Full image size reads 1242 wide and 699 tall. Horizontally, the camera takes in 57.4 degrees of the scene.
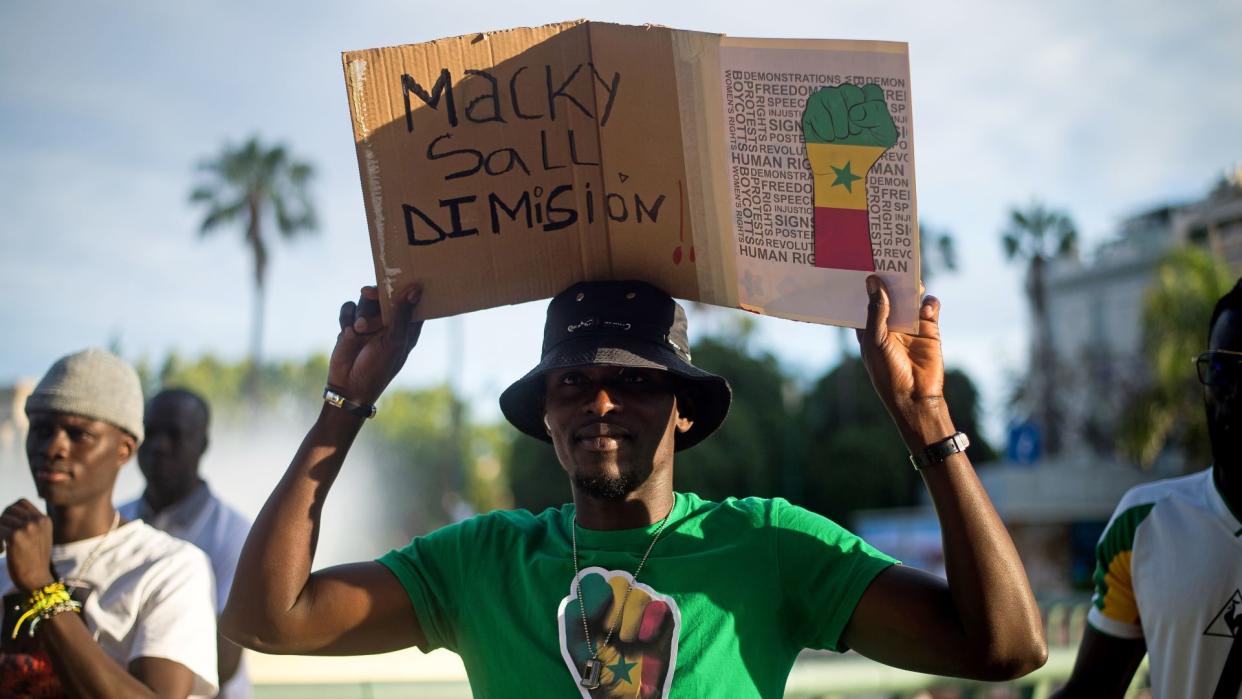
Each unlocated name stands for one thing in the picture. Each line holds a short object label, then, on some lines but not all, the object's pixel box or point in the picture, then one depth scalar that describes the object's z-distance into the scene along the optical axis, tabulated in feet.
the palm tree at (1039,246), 127.44
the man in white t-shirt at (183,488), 13.93
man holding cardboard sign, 7.18
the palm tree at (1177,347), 69.46
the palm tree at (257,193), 125.39
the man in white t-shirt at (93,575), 8.80
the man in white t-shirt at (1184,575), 8.79
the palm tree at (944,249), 133.80
